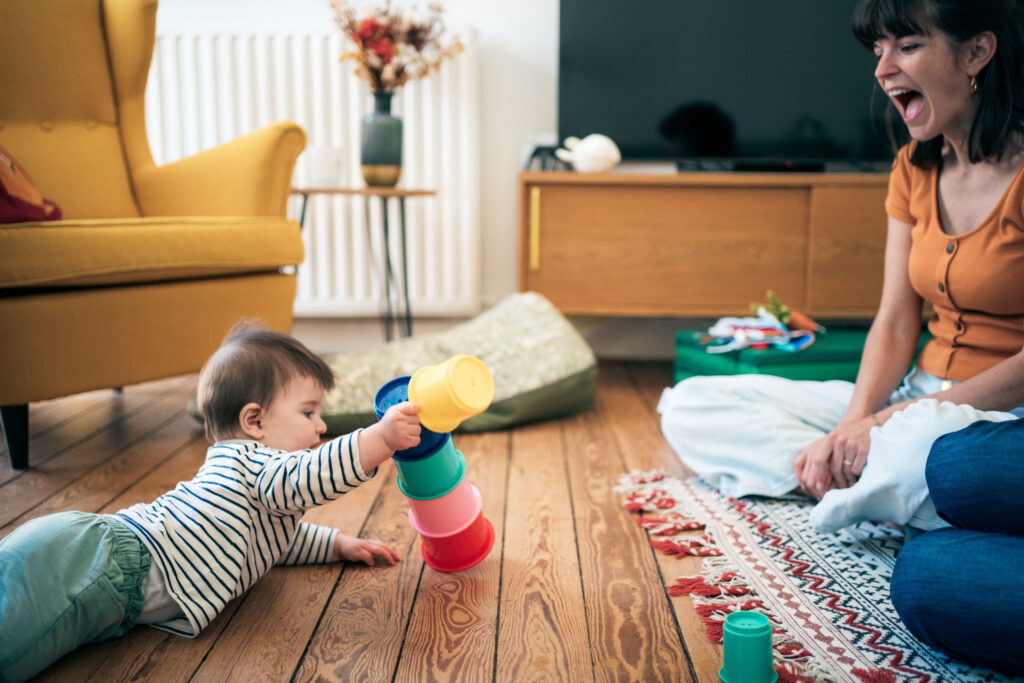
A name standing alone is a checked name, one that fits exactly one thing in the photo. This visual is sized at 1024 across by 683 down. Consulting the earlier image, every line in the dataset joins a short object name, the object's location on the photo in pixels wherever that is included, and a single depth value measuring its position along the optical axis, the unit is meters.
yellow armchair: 1.49
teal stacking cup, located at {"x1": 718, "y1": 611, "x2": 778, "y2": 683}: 0.80
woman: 1.08
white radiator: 2.64
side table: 2.40
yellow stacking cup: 0.88
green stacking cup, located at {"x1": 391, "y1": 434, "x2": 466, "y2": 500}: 1.00
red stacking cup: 1.10
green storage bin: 1.88
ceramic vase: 2.42
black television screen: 2.51
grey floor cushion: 1.89
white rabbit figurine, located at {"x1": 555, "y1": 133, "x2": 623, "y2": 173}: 2.40
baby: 0.85
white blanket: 1.00
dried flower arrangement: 2.34
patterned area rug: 0.86
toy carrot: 2.05
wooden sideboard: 2.33
